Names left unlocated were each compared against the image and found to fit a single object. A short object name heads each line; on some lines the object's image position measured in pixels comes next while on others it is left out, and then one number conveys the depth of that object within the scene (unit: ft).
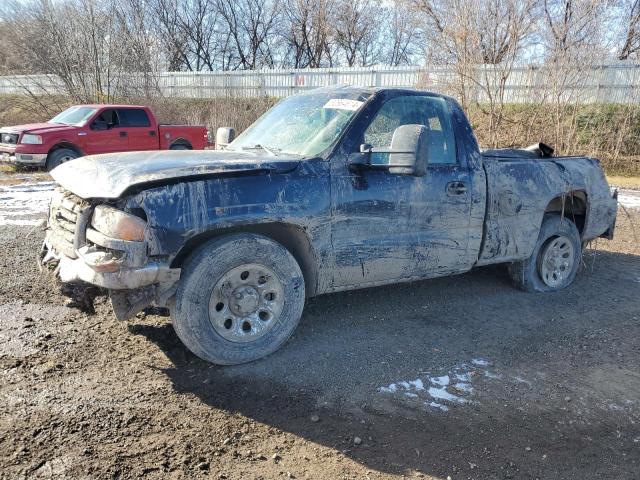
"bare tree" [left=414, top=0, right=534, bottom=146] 47.37
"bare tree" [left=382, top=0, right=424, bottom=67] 117.91
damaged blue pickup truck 10.48
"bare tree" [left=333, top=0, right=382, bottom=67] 118.83
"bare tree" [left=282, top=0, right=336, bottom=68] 116.37
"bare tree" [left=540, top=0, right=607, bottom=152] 44.37
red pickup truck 40.65
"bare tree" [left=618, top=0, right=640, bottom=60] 51.00
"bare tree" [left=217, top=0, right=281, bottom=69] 127.24
